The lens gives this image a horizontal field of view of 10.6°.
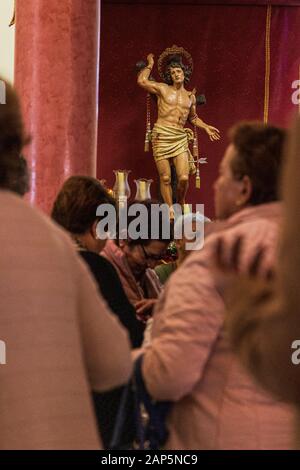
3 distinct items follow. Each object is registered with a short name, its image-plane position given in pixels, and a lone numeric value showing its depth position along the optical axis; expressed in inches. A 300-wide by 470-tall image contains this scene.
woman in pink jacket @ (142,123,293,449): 141.7
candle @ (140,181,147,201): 645.6
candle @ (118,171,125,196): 631.5
